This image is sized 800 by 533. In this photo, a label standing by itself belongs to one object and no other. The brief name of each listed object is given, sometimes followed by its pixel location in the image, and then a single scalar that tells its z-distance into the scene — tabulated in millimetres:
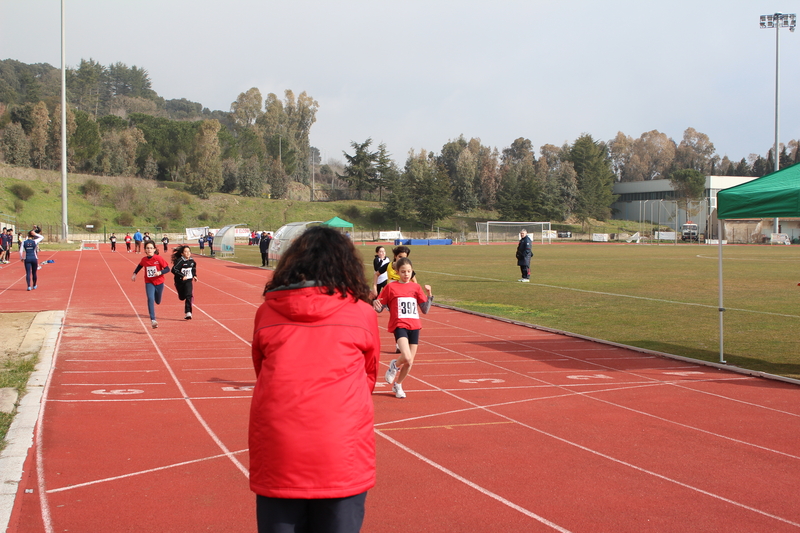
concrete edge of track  4777
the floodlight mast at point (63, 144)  47250
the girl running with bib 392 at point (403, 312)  7875
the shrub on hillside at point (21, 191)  73312
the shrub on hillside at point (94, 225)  73250
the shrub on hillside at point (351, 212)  94938
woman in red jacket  2480
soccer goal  87188
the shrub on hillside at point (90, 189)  81438
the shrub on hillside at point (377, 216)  94250
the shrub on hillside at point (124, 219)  78231
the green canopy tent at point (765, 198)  8781
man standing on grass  23844
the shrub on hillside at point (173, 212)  82688
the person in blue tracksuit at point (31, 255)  20344
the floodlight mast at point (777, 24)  60156
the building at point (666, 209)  81812
